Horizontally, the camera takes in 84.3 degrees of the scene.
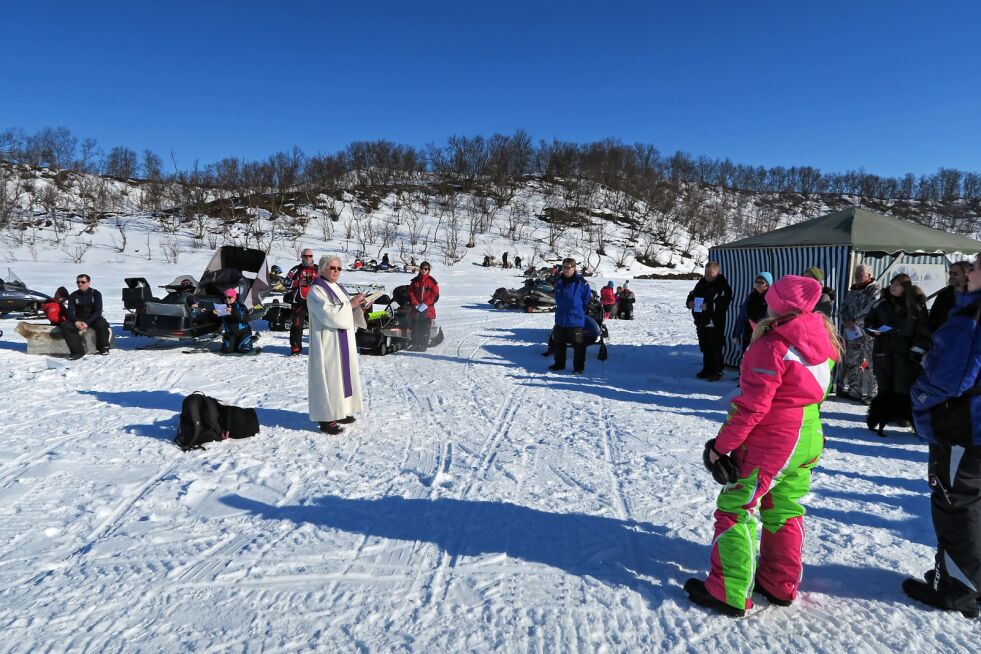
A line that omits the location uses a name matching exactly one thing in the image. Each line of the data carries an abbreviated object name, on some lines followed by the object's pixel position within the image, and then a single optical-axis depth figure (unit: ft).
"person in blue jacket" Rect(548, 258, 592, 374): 25.96
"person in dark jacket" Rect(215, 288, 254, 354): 29.86
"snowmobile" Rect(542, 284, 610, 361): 29.03
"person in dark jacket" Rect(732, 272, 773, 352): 22.20
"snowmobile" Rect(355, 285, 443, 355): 30.42
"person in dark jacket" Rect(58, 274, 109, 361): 27.53
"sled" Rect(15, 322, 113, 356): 27.89
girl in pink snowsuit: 7.77
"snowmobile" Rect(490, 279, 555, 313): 56.29
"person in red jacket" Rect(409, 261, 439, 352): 31.60
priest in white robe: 17.07
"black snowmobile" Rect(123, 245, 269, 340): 29.84
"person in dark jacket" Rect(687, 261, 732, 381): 25.38
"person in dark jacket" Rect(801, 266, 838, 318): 18.77
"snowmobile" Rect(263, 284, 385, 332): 38.52
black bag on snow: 15.72
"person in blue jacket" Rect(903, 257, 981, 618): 7.99
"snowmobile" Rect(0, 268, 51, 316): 41.27
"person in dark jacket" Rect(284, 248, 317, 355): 30.12
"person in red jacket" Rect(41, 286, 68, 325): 28.71
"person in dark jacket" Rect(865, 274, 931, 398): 17.33
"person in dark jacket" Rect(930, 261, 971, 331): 14.65
